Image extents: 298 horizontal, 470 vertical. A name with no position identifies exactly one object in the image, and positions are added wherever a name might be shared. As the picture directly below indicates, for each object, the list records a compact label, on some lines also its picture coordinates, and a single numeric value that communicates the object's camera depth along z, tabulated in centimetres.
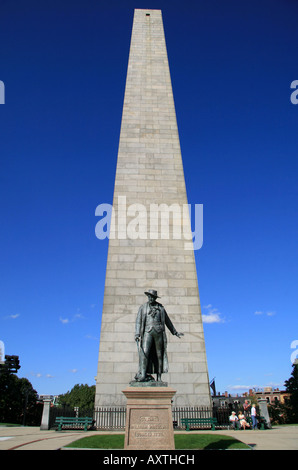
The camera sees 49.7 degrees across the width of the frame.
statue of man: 881
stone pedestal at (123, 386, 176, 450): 735
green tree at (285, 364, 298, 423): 5100
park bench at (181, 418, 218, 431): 1414
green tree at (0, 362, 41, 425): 5122
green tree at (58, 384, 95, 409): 6994
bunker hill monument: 1606
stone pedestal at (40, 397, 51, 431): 1488
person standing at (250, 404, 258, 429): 1523
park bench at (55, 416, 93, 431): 1408
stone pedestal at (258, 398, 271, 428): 1615
